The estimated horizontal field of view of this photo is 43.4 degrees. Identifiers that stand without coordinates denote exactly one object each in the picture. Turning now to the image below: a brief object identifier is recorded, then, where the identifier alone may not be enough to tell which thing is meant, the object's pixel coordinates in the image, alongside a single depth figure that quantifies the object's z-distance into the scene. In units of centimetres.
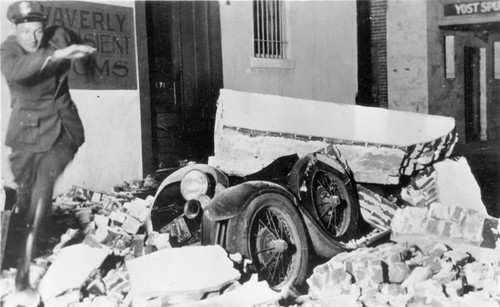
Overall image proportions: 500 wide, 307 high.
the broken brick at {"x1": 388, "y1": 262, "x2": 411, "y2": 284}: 550
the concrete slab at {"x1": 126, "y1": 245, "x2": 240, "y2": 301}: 502
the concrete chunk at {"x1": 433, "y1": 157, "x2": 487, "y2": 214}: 674
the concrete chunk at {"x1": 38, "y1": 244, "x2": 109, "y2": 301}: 495
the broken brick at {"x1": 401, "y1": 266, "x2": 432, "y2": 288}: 544
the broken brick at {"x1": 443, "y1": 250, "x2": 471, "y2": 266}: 579
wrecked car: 545
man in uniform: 505
